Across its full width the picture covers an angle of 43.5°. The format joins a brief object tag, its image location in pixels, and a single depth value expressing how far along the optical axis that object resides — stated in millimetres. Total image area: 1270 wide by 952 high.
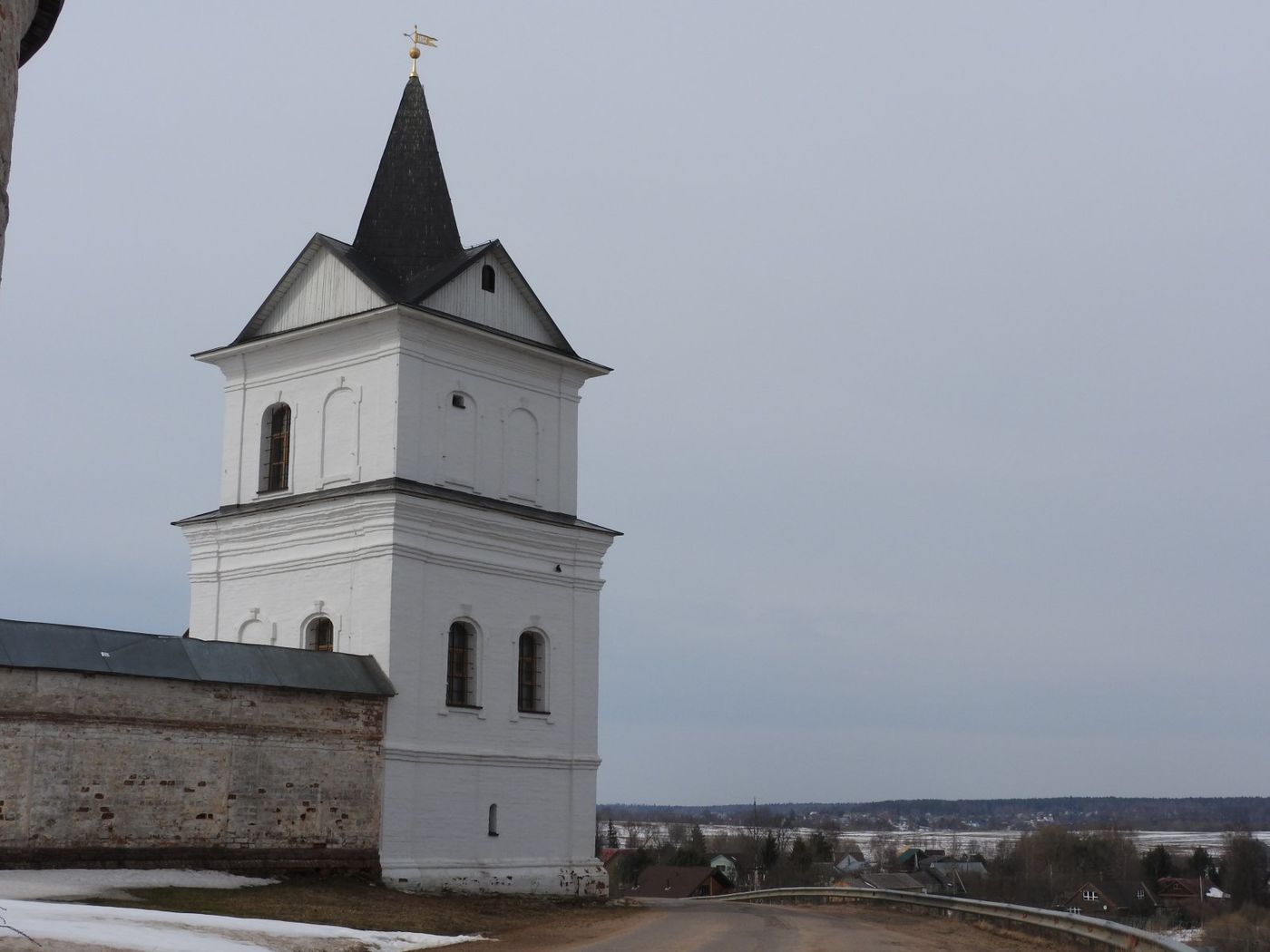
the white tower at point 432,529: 28406
